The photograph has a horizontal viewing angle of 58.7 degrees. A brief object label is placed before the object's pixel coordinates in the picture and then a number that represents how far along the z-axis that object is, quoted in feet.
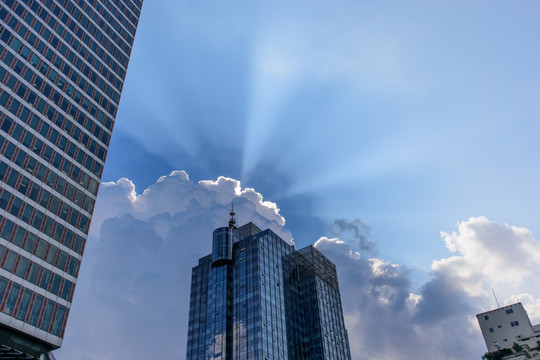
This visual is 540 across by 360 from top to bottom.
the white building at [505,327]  424.46
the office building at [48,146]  202.90
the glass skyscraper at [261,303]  431.02
